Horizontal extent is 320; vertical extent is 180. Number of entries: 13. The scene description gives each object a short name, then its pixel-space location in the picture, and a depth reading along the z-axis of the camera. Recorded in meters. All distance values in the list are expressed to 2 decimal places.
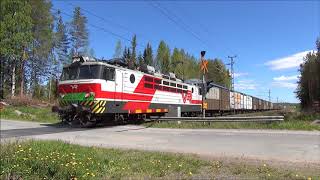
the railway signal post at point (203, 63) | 14.33
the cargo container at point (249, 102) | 39.73
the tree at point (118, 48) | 49.67
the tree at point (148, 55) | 56.11
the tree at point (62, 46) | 41.73
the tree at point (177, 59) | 53.42
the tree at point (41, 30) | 30.07
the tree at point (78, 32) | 42.44
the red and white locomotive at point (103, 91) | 12.24
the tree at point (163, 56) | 54.72
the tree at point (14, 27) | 22.66
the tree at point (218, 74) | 63.55
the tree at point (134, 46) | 55.52
